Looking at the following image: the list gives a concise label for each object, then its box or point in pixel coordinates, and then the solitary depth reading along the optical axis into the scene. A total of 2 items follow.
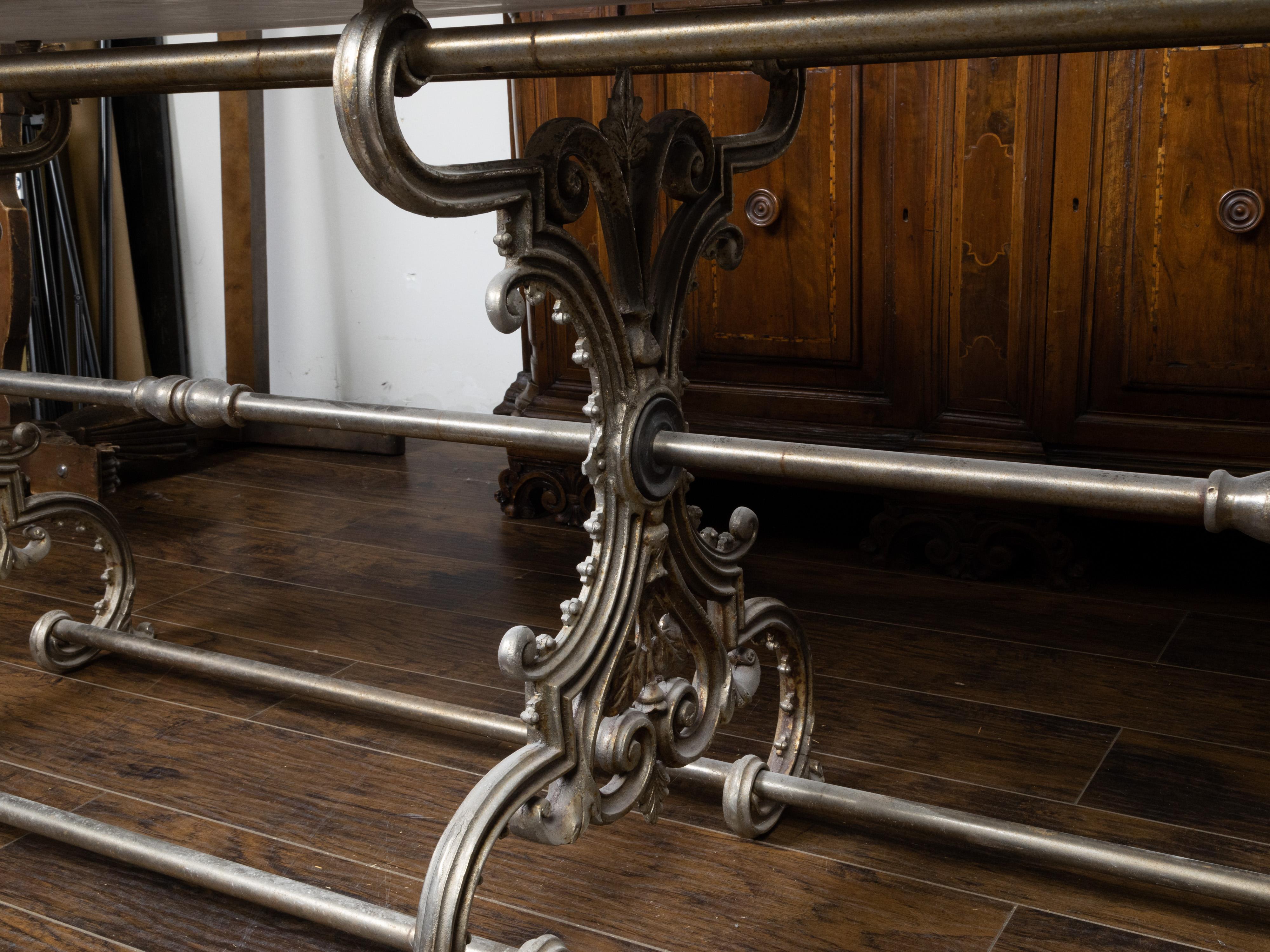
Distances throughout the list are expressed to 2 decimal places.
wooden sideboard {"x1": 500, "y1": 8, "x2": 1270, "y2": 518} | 1.82
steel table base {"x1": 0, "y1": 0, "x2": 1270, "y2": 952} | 0.80
